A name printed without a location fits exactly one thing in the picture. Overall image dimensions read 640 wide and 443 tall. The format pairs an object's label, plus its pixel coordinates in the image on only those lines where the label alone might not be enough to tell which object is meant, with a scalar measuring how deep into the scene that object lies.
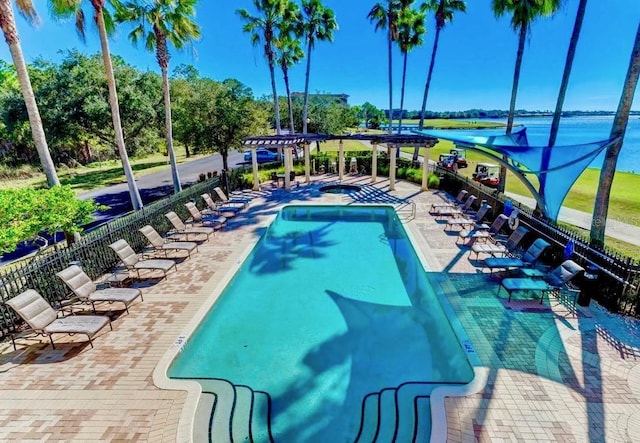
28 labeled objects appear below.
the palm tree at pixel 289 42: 24.75
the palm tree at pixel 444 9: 24.12
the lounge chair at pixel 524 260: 9.59
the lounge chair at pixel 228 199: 17.91
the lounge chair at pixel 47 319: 6.87
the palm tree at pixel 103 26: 10.88
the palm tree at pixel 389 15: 27.22
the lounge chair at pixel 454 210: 15.08
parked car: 36.88
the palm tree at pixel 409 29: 27.78
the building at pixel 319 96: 67.00
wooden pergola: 20.14
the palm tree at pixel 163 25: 14.74
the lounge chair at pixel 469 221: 13.70
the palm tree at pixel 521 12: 15.09
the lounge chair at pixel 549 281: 8.17
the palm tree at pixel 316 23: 27.50
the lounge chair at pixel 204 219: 14.62
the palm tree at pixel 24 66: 9.50
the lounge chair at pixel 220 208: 16.35
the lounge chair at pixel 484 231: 12.20
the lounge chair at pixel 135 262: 9.87
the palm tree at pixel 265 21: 23.20
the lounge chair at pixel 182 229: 13.12
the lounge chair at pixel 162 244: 11.54
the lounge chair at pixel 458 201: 16.64
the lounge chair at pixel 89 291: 8.09
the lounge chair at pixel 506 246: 10.66
